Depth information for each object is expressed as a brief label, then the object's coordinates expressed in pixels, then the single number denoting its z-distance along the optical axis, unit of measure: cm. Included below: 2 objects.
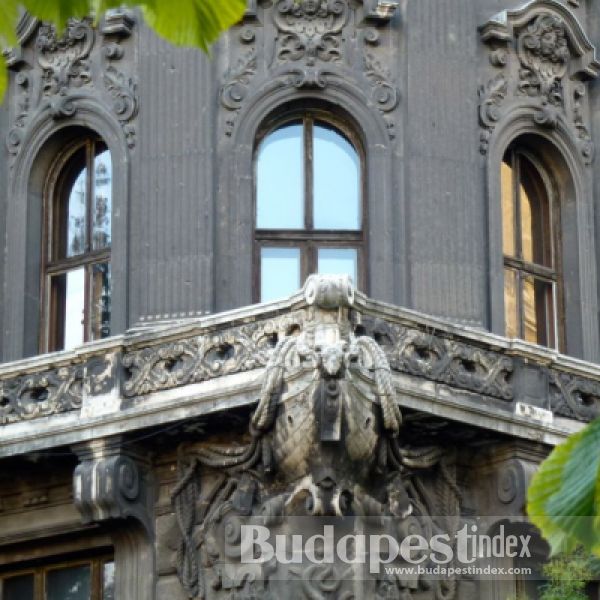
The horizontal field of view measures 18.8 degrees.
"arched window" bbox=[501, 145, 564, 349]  2116
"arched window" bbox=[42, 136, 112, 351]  2089
